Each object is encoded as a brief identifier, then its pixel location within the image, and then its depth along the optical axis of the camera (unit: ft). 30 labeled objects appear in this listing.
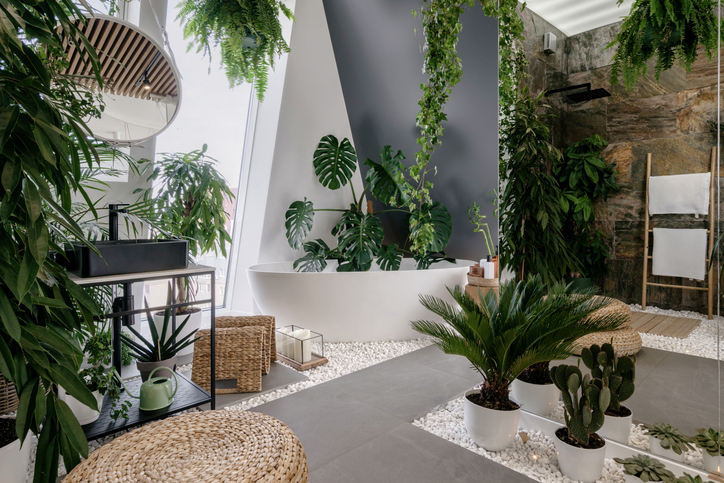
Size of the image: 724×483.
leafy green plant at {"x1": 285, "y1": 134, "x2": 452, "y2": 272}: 11.94
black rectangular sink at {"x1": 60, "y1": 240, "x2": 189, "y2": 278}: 5.41
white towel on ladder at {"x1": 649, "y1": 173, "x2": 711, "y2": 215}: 5.07
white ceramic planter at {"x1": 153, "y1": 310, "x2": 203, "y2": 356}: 10.26
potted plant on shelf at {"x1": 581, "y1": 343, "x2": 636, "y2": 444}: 5.34
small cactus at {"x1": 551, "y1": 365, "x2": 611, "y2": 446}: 5.05
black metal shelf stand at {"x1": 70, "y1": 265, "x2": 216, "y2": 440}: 5.43
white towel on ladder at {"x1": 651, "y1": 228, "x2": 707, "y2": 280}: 5.08
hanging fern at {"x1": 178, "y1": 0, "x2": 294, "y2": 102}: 7.58
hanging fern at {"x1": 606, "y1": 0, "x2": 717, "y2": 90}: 4.88
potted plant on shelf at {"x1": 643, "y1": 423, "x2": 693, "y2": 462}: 5.06
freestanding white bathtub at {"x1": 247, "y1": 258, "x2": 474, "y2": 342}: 10.56
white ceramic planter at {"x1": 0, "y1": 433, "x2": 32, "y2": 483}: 4.25
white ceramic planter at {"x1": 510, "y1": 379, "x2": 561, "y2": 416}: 6.39
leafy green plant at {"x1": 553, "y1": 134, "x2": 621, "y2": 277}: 5.99
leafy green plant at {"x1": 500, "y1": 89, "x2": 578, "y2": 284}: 6.50
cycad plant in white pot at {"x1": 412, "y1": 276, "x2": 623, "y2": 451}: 5.59
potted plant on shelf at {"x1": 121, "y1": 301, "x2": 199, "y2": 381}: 7.04
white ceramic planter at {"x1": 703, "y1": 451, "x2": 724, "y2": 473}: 4.77
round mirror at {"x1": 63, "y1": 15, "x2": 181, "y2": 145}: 6.76
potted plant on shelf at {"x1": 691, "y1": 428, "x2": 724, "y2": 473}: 4.79
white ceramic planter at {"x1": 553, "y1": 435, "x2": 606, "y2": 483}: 5.11
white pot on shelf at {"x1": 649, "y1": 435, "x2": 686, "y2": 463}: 5.07
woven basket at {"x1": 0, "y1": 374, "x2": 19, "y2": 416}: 6.40
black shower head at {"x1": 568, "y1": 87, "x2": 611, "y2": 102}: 5.94
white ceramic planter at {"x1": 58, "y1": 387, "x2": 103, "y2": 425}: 5.49
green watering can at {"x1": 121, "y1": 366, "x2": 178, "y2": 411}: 6.01
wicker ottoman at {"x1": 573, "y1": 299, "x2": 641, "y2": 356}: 5.75
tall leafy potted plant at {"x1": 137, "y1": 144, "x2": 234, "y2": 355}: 9.90
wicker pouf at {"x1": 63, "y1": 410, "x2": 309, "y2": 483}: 3.39
